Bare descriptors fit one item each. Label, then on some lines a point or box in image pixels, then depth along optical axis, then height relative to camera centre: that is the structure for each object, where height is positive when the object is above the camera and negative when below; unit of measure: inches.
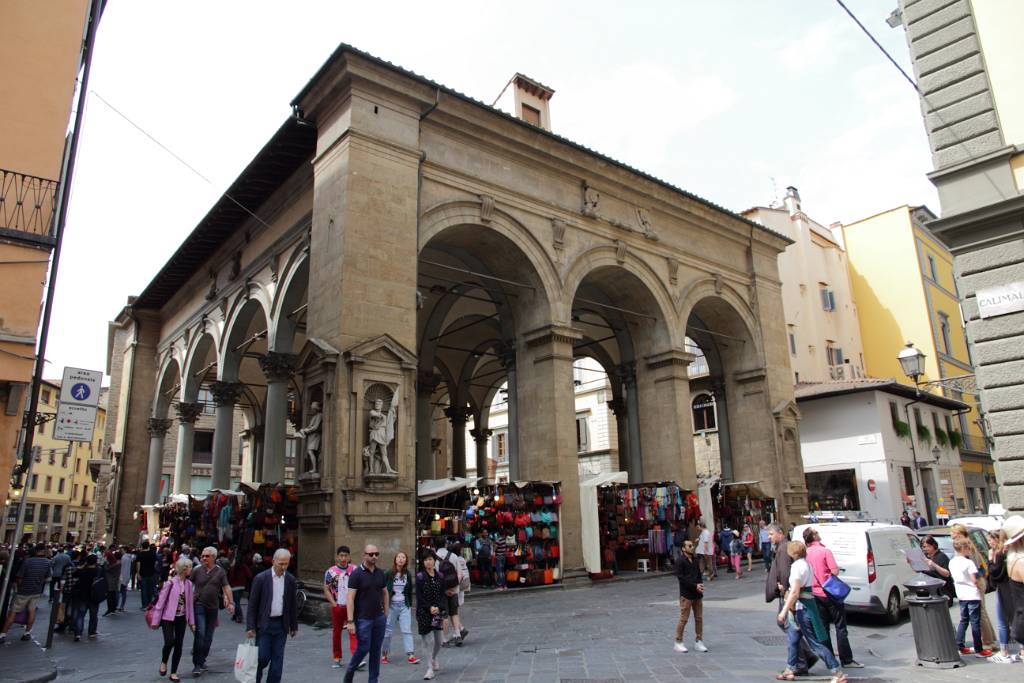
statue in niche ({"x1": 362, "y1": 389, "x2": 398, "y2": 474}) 458.9 +47.2
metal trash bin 269.4 -45.7
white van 377.1 -31.5
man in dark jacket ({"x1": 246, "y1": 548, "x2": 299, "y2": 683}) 244.4 -32.1
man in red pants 316.2 -31.7
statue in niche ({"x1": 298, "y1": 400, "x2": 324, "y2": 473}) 464.1 +53.5
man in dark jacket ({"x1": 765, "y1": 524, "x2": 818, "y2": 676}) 283.0 -26.6
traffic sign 333.7 +64.5
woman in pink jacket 297.4 -34.7
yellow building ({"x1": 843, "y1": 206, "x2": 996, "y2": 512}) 1241.4 +352.8
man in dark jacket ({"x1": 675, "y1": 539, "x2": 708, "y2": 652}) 312.0 -35.2
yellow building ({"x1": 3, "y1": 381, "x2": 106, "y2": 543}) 1863.9 +103.7
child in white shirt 287.4 -33.7
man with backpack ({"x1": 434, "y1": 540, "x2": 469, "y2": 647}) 336.8 -31.4
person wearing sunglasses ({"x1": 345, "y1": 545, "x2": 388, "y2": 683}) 254.2 -32.4
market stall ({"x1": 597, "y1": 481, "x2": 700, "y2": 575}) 666.8 -4.0
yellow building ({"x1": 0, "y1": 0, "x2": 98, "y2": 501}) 344.5 +180.1
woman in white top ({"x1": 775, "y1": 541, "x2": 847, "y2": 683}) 258.5 -38.7
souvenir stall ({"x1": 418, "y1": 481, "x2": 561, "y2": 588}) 554.9 -9.0
